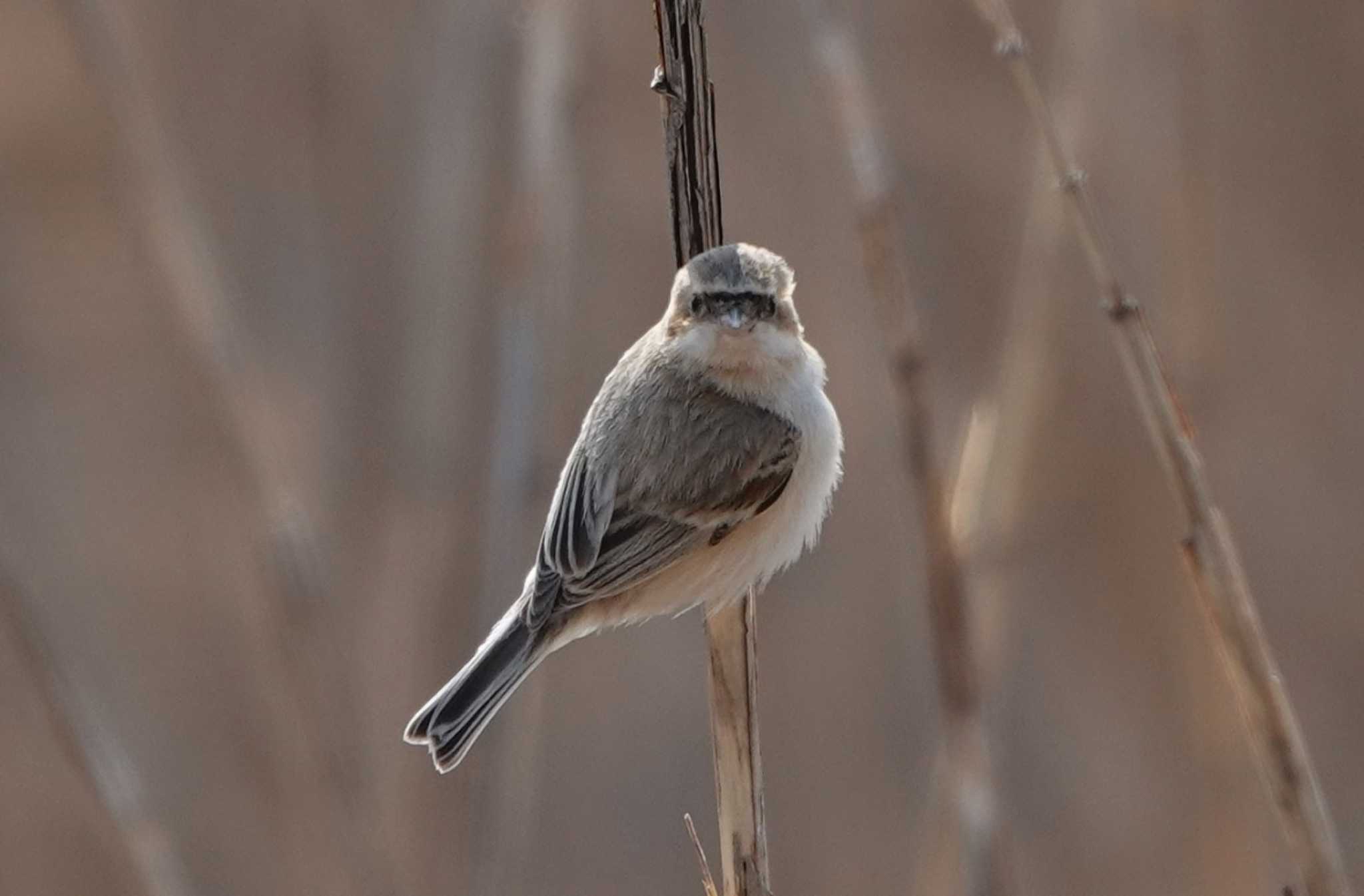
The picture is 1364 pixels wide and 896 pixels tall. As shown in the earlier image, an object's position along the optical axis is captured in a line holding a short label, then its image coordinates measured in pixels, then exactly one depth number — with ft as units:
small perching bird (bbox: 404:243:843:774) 18.06
